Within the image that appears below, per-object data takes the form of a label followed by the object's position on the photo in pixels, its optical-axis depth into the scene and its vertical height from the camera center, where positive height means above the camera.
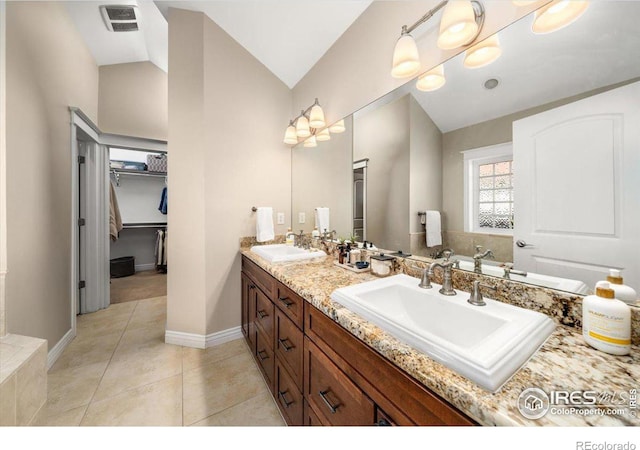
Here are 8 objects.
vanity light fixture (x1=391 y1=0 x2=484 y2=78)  0.92 +0.82
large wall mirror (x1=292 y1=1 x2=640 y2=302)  0.69 +0.25
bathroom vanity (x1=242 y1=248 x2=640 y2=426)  0.47 -0.37
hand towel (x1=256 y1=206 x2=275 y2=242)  2.18 +0.01
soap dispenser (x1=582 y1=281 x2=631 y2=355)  0.58 -0.25
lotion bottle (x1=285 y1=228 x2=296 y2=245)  2.28 -0.13
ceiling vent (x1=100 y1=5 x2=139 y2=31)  2.04 +1.91
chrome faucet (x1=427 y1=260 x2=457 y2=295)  0.93 -0.22
